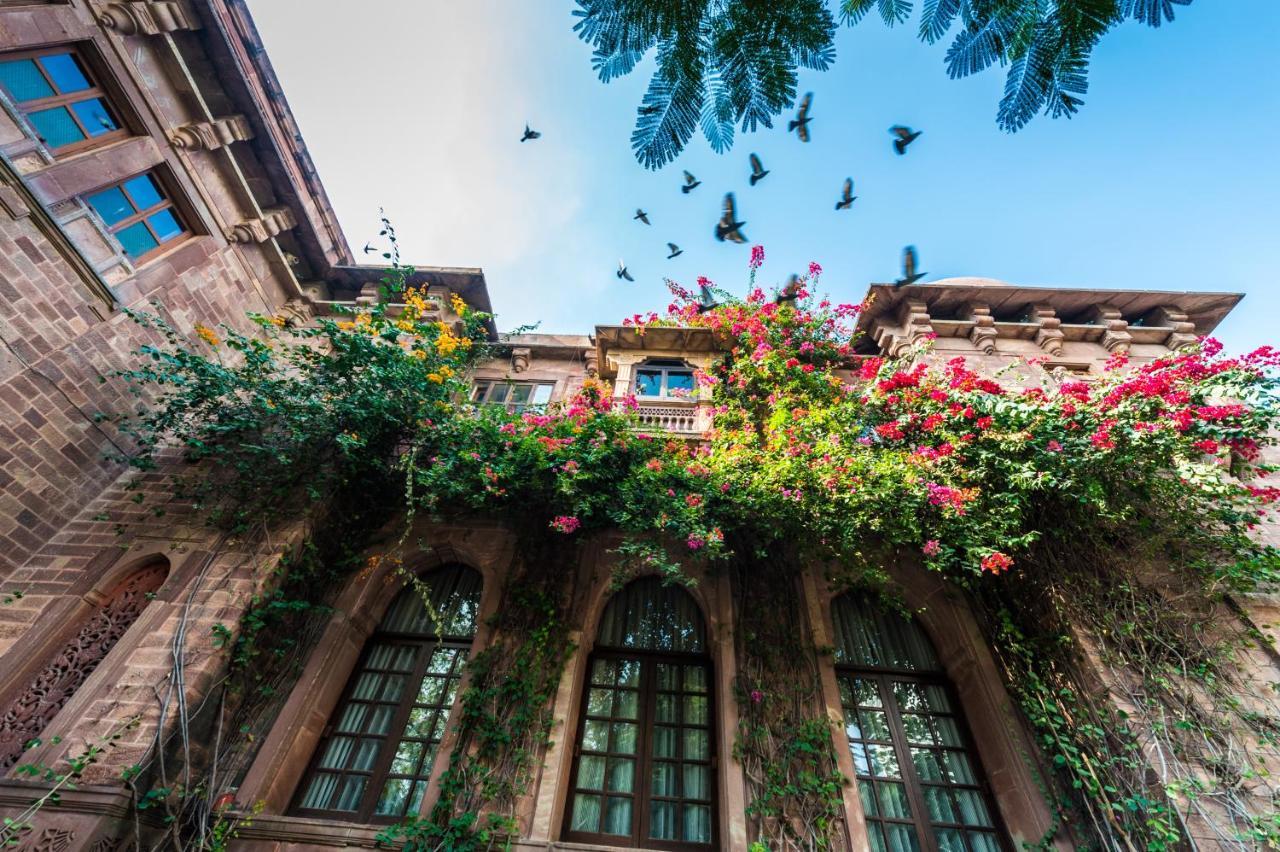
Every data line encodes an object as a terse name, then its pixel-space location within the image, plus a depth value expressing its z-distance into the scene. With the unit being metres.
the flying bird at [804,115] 3.85
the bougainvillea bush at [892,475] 4.96
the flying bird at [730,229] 5.57
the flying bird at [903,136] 4.76
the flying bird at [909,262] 5.52
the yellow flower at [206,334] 6.29
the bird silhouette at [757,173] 5.62
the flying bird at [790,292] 8.55
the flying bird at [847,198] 5.91
